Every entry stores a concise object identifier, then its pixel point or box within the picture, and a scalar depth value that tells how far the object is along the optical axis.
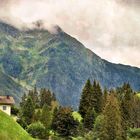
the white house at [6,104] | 133.95
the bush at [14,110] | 156.50
